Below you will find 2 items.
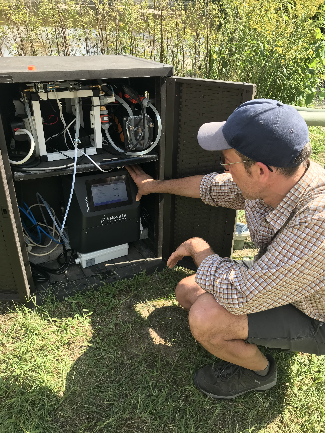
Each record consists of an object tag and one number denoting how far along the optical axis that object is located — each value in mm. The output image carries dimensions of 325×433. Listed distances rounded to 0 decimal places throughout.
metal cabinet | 2059
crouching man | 1435
